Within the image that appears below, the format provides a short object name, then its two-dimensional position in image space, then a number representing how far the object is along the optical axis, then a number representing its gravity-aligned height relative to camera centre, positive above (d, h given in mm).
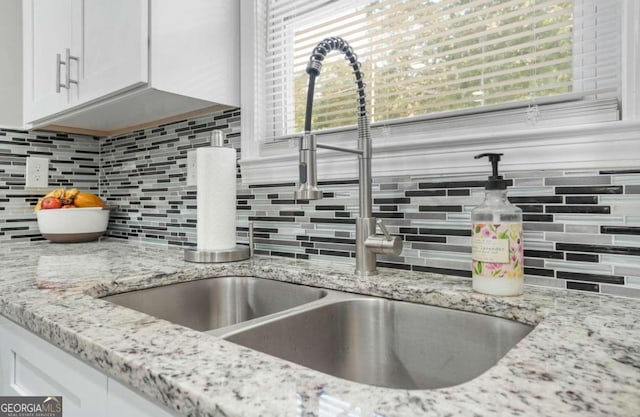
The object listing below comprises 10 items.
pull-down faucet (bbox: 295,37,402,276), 908 +80
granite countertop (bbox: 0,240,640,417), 378 -183
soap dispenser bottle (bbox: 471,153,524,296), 741 -70
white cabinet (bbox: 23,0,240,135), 1194 +473
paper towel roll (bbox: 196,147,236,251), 1201 +20
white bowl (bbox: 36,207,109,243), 1701 -83
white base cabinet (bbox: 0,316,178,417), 516 -269
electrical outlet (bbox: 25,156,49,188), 1867 +144
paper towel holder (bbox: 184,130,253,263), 1198 -150
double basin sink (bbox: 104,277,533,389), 730 -259
